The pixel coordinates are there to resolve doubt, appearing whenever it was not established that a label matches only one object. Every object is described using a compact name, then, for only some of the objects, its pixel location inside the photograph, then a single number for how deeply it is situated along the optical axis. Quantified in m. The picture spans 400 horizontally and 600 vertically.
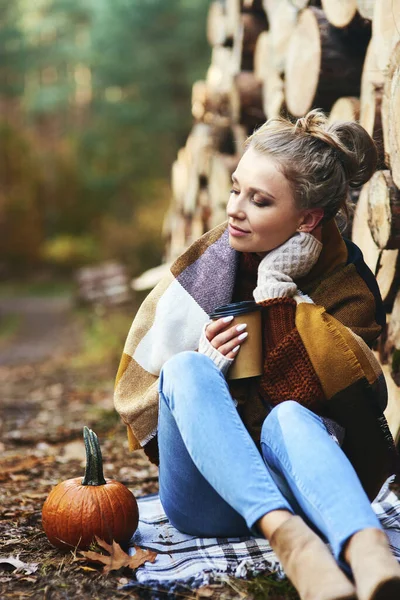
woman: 1.71
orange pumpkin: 2.04
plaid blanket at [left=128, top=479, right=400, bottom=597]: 1.85
